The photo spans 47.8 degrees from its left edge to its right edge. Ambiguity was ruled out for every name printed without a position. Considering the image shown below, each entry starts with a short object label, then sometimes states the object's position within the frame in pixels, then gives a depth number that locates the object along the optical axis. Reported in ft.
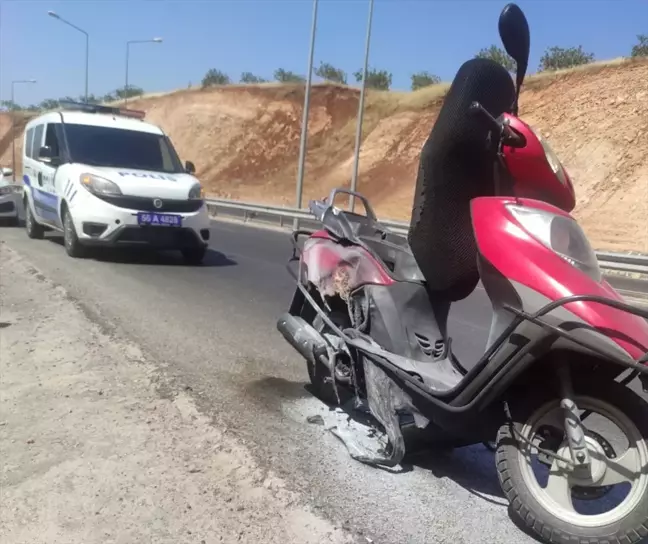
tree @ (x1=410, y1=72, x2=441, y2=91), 171.17
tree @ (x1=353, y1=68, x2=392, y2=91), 185.88
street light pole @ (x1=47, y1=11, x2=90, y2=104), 104.01
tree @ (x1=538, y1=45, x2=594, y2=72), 131.95
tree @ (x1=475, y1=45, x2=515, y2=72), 126.21
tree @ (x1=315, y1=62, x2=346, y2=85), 187.93
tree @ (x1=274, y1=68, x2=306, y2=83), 173.47
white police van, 32.53
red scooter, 9.04
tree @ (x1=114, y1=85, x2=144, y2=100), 226.62
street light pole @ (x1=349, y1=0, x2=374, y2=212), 74.90
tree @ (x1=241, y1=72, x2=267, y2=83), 182.58
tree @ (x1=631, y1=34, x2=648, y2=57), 110.69
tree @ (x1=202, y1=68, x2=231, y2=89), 186.99
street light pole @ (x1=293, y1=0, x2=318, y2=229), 77.61
